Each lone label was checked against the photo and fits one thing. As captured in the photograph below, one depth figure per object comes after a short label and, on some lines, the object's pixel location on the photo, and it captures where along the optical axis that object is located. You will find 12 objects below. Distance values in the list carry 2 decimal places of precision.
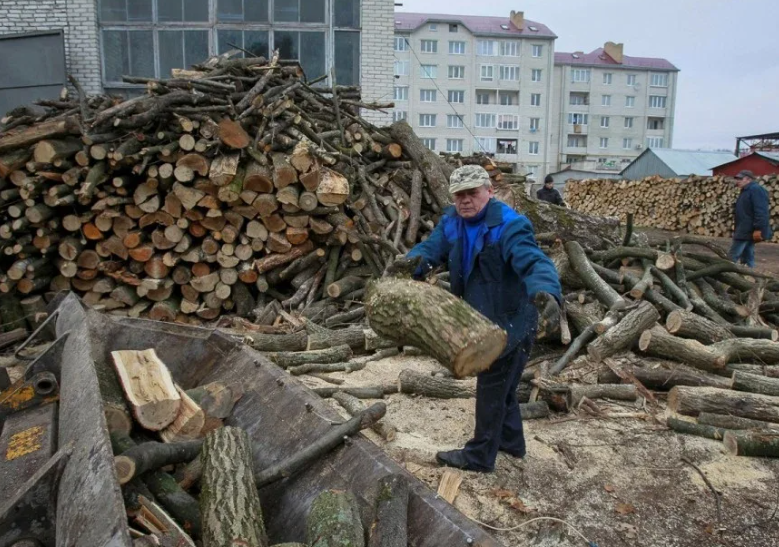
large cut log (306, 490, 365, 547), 1.89
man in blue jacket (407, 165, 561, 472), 3.13
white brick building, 9.78
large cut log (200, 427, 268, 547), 1.96
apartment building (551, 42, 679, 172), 55.69
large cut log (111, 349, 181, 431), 2.83
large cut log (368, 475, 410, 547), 1.95
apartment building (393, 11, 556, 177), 50.00
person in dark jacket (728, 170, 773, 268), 8.77
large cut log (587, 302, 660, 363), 5.27
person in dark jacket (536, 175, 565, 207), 11.05
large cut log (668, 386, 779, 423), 4.23
